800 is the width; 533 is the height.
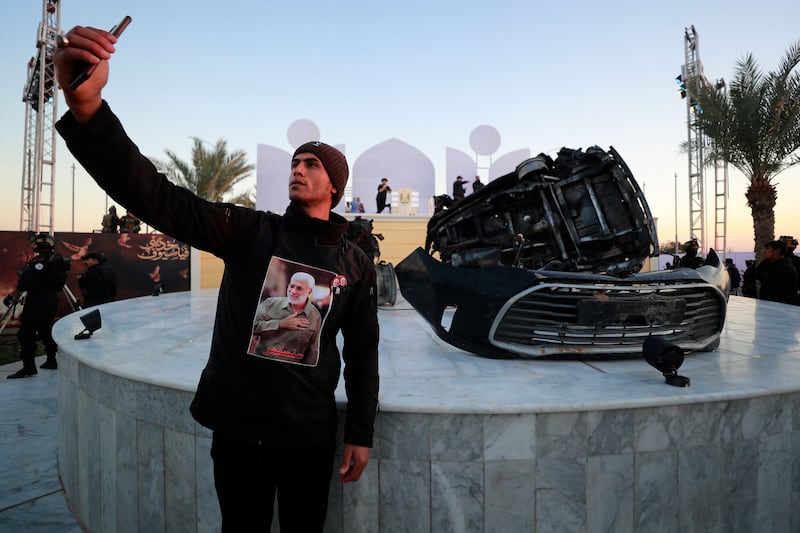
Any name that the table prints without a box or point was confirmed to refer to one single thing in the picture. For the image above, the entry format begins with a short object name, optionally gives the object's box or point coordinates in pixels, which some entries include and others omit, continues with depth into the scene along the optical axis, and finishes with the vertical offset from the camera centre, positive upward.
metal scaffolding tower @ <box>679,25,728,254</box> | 18.08 +4.46
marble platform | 2.07 -0.86
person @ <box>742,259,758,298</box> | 10.04 -0.17
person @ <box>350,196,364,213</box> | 18.65 +2.63
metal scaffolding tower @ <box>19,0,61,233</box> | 15.91 +5.82
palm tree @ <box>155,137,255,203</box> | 21.16 +4.55
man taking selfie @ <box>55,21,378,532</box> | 1.48 -0.31
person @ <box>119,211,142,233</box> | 14.34 +1.34
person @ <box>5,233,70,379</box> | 5.89 -0.32
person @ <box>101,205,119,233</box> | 14.12 +1.37
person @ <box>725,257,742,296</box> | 12.98 +0.08
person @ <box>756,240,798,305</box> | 6.86 +0.05
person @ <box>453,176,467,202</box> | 17.46 +3.26
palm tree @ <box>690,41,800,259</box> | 11.47 +3.93
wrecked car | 3.10 -0.06
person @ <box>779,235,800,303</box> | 7.09 +0.53
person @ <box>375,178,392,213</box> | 17.59 +2.86
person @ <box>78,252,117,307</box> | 7.32 -0.24
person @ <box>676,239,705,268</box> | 5.91 +0.30
